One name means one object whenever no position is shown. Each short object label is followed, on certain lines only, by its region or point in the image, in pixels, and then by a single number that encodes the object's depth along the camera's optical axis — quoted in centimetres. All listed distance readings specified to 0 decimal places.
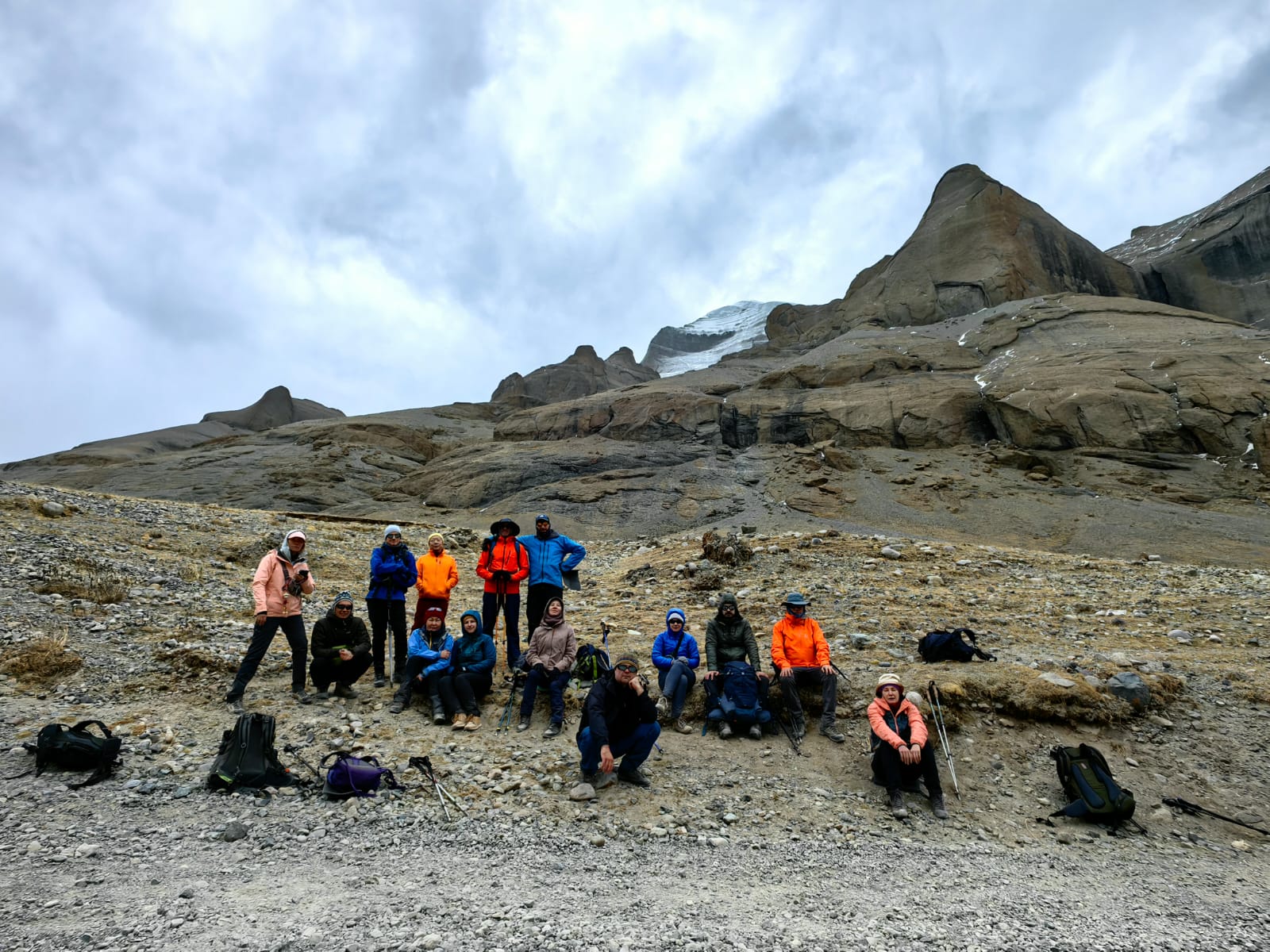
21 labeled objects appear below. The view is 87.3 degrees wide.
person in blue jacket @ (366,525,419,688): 931
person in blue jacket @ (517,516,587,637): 1016
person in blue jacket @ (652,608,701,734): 835
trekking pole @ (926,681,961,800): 721
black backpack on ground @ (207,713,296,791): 609
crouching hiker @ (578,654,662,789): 672
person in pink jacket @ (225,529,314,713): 814
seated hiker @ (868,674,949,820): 653
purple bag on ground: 612
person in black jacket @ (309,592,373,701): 849
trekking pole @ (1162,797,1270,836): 638
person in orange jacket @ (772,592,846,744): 818
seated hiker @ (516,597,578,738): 802
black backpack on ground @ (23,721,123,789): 608
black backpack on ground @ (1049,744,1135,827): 627
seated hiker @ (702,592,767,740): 870
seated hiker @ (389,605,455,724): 826
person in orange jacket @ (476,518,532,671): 1001
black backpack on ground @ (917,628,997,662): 950
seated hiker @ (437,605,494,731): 812
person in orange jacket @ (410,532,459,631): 977
